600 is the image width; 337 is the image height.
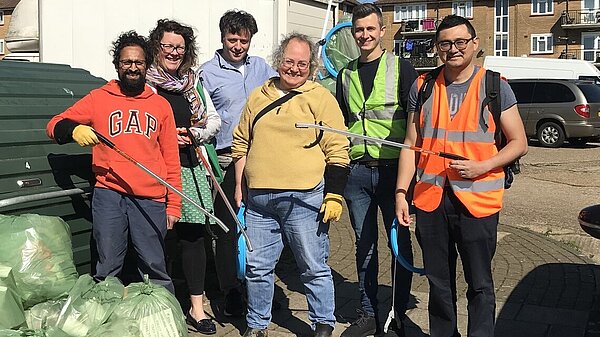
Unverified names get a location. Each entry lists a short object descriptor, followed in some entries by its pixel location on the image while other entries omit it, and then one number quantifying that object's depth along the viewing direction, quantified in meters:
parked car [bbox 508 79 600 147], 17.05
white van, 21.60
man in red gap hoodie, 3.70
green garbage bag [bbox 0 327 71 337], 2.94
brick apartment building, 51.31
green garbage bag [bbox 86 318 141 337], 3.16
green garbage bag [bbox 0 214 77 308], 3.43
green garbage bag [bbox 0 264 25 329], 3.12
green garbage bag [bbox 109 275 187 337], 3.33
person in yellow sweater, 3.92
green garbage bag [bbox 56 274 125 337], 3.35
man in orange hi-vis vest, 3.50
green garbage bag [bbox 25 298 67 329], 3.40
